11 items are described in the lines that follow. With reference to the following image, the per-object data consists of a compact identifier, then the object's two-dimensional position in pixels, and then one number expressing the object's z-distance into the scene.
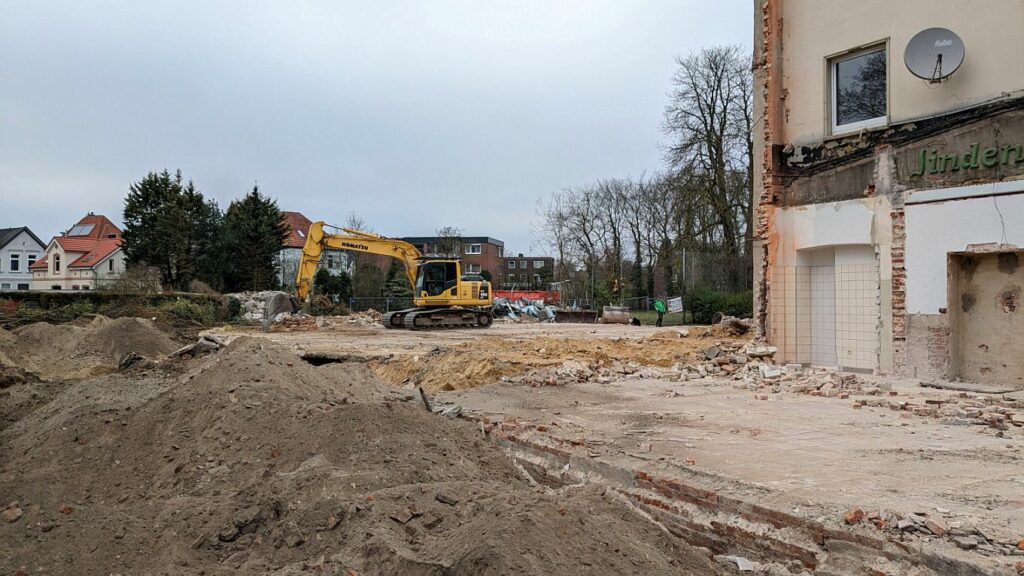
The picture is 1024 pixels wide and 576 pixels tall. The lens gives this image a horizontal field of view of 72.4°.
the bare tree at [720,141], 31.25
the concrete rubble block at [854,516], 4.19
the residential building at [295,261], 46.44
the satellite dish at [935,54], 10.08
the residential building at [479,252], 72.16
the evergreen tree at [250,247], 40.34
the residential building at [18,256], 64.19
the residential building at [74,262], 56.41
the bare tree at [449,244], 51.56
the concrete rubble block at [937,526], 3.93
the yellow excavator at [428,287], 26.27
